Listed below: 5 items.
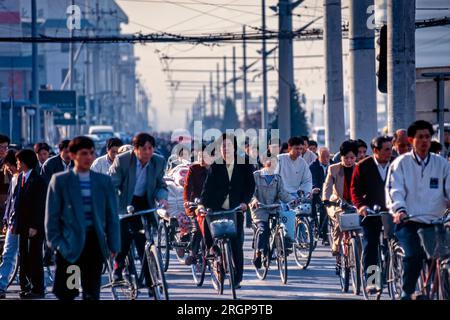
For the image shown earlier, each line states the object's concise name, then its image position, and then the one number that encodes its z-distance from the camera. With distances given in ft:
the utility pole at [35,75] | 167.53
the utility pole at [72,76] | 227.40
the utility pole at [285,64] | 130.82
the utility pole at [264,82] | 172.55
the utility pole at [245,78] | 250.18
